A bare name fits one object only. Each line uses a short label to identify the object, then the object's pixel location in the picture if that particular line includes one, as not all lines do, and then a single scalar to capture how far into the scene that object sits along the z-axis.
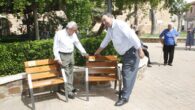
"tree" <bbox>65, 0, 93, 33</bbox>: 4.49
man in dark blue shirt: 5.53
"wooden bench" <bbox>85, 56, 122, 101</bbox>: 3.53
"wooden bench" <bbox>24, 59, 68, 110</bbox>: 3.21
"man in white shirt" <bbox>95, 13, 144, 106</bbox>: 3.12
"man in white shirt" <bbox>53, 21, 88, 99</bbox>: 3.30
